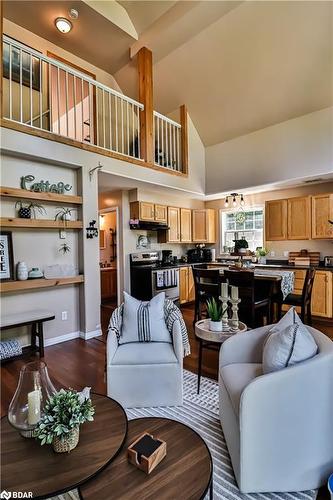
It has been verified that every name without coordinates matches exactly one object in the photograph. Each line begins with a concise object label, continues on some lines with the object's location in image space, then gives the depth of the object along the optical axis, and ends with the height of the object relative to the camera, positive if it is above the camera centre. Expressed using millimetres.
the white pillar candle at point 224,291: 2671 -460
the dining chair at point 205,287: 3668 -579
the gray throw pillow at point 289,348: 1416 -565
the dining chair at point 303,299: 3859 -831
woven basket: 1123 -827
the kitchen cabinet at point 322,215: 4773 +504
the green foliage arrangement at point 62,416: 1097 -716
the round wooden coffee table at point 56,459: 994 -874
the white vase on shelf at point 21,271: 3320 -290
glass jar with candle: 1222 -709
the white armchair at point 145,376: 2119 -1036
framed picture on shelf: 3234 -106
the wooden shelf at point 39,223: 3132 +312
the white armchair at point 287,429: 1321 -935
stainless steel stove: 5164 -618
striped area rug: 1398 -1308
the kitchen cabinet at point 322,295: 4551 -891
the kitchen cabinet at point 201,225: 6625 +504
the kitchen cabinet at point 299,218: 5004 +491
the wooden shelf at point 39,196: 3133 +662
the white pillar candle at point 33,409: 1220 -740
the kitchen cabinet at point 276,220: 5344 +498
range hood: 5497 +442
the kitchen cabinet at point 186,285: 5840 -887
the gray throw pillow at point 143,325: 2348 -700
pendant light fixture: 6040 +1069
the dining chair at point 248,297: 3312 -722
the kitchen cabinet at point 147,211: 5465 +736
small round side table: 2348 -799
